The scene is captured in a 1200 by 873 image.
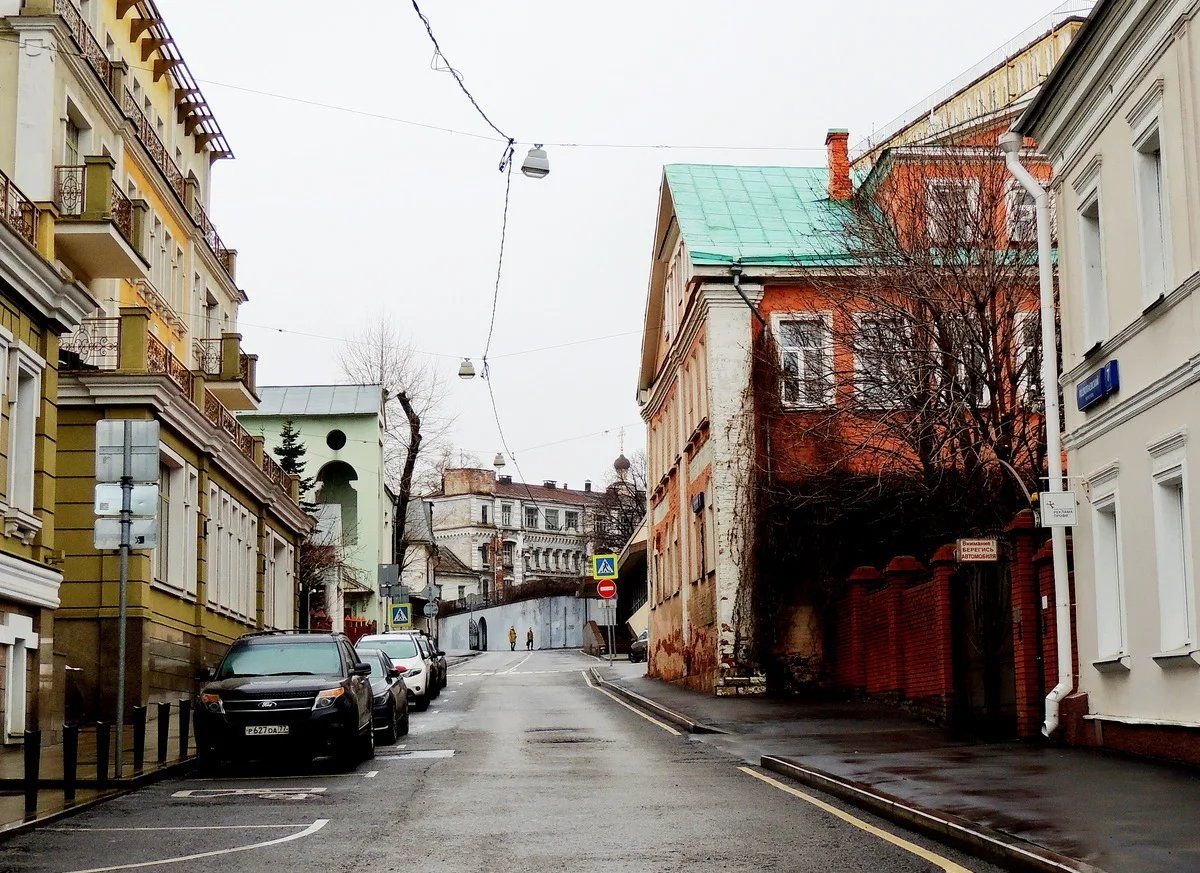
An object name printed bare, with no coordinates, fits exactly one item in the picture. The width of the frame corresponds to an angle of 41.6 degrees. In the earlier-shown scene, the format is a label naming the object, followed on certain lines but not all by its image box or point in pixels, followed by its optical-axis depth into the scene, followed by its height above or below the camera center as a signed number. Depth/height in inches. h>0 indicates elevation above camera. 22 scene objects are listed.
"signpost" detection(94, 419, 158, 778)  634.8 +60.1
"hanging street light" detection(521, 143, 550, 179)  879.7 +257.8
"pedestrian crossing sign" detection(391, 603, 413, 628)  1923.0 +21.9
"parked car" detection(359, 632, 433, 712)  1232.8 -23.1
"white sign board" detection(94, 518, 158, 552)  634.2 +40.7
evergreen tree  2367.1 +269.6
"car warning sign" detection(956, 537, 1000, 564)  746.8 +35.3
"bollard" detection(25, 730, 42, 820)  508.1 -42.4
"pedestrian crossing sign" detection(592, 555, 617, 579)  1797.5 +71.9
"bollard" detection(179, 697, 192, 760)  719.1 -43.1
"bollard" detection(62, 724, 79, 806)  544.1 -42.3
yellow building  989.2 +230.5
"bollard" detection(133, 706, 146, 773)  643.6 -41.2
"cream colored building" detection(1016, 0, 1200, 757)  565.3 +107.5
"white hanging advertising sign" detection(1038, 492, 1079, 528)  677.9 +48.8
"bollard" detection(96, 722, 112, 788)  588.4 -43.6
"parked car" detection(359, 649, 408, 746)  863.1 -37.5
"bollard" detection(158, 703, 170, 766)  695.1 -41.2
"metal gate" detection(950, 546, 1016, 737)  794.2 -12.1
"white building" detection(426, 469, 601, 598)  5753.0 +373.8
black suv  684.7 -34.9
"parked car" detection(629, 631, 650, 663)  2259.4 -28.5
